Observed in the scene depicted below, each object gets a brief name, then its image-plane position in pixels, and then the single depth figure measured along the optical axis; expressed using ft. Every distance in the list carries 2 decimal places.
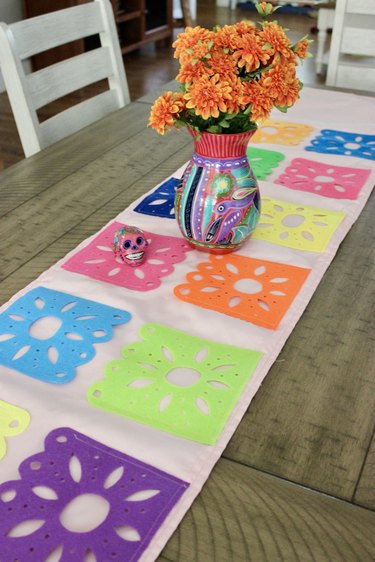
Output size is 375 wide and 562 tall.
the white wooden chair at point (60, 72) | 4.55
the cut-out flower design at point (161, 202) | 3.77
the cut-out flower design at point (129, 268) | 3.13
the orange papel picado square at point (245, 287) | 2.90
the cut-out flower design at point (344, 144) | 4.58
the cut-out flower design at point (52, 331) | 2.55
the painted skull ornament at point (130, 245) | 3.20
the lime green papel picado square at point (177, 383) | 2.29
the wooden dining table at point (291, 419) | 1.90
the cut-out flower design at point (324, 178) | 4.05
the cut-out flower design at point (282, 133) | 4.76
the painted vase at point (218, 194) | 3.10
